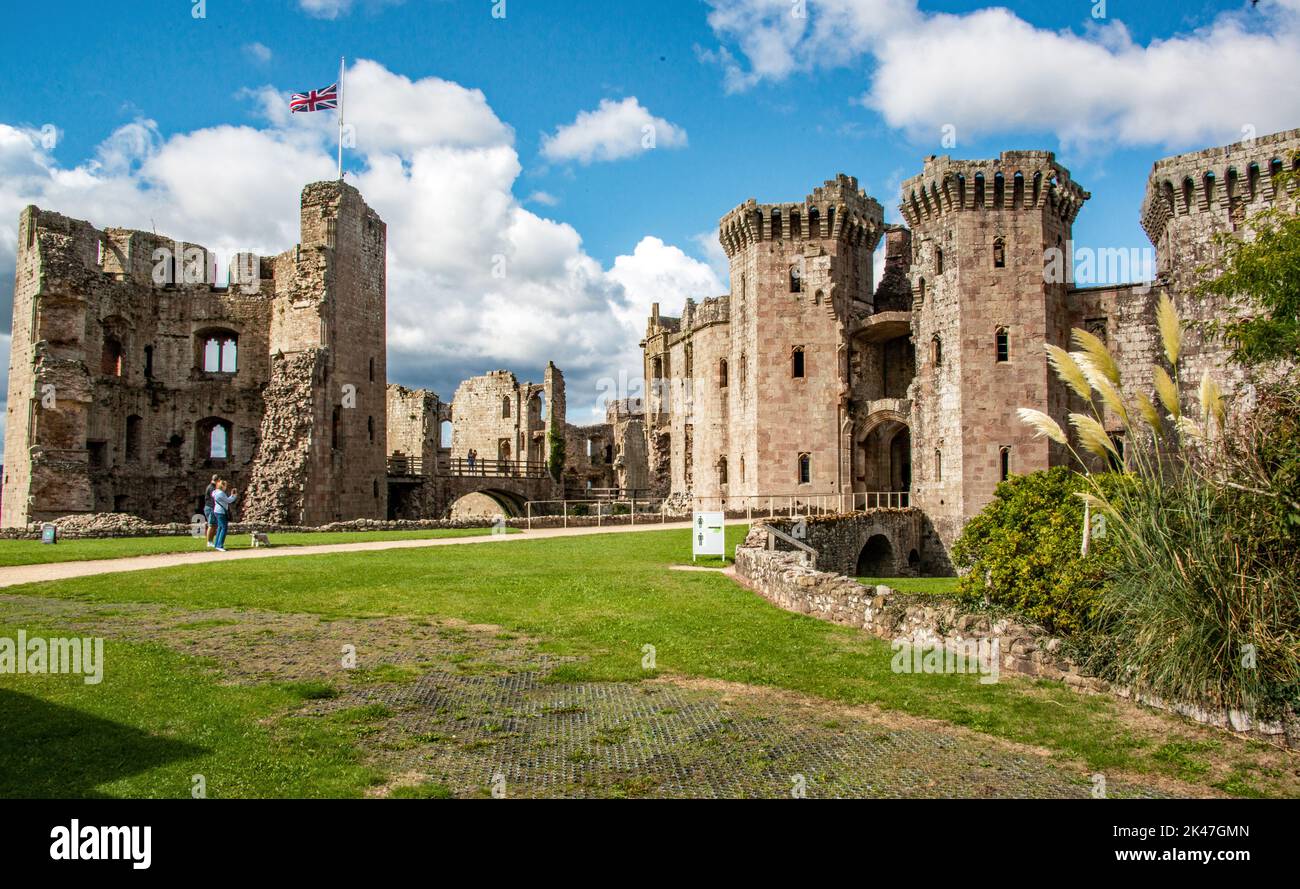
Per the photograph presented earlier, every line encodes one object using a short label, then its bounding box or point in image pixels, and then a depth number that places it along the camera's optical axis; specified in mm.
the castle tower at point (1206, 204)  32094
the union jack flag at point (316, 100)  32094
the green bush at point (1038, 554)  11250
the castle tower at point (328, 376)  35219
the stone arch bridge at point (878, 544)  29216
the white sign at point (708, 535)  21531
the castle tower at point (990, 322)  37000
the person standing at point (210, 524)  22766
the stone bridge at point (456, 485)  45062
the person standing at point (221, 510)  22031
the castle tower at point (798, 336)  42750
